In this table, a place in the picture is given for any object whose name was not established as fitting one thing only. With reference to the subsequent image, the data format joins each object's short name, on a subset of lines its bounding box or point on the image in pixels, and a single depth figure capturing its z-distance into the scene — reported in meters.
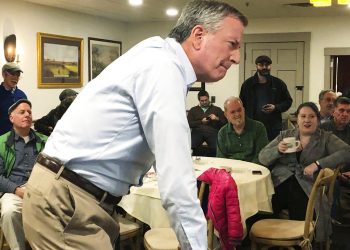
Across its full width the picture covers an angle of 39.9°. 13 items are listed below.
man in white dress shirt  1.05
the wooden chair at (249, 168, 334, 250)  2.81
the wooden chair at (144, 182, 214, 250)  2.64
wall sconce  6.05
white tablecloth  2.84
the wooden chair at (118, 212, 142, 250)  2.94
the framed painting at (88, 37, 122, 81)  7.82
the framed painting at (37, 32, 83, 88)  6.68
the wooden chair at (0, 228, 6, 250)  3.19
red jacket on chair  2.44
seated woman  3.47
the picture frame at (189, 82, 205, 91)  7.78
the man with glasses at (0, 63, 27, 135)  4.62
